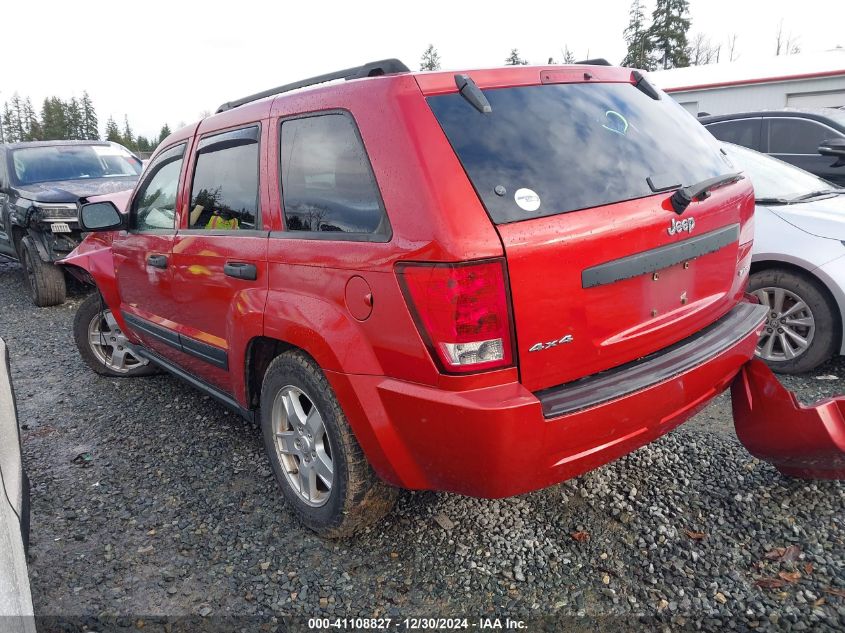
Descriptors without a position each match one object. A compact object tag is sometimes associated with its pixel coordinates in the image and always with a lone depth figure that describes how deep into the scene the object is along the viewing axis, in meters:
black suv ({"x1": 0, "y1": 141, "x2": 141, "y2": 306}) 7.26
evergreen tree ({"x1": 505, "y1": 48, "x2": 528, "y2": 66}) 55.50
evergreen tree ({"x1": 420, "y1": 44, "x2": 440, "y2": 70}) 62.91
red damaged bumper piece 2.52
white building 14.55
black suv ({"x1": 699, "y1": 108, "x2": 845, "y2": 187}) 6.84
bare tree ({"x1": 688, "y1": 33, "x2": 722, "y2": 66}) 49.56
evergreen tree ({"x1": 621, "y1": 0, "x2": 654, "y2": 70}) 46.84
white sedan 3.91
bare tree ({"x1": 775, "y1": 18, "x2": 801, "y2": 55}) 52.70
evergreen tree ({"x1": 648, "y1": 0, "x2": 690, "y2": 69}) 46.12
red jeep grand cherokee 1.93
